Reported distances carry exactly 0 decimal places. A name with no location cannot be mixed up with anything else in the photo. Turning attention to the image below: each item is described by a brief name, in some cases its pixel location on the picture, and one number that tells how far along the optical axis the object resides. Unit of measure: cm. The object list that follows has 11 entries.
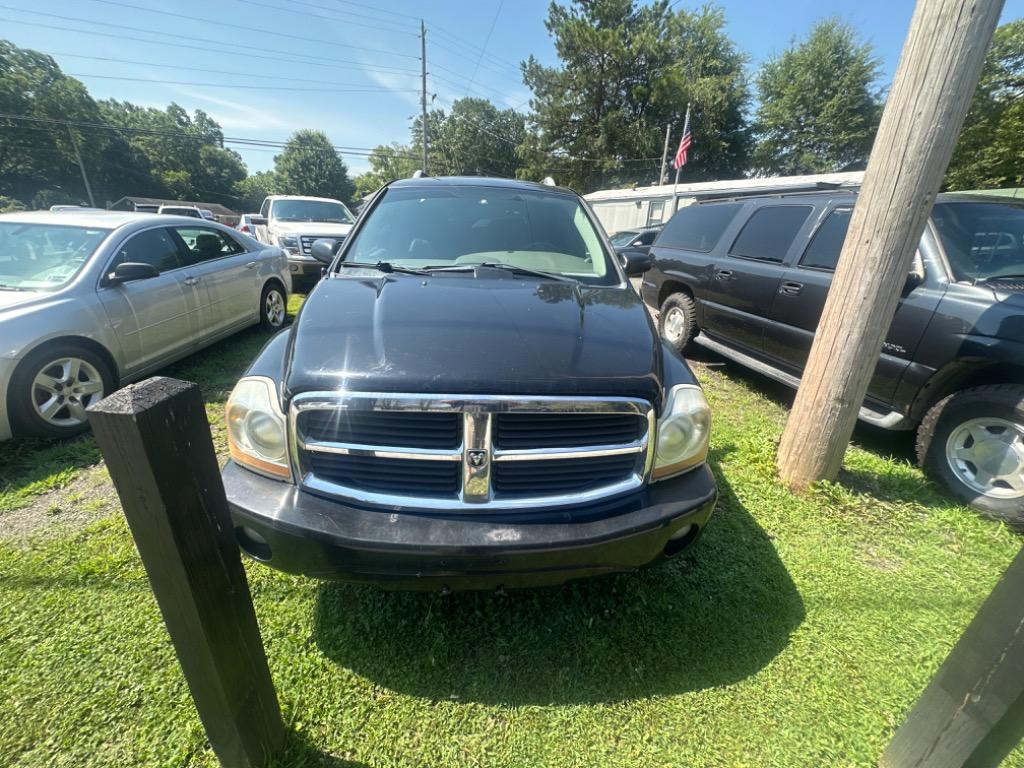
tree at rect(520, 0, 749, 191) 3061
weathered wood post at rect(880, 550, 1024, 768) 112
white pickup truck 838
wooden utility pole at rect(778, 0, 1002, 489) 215
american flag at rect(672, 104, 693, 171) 1715
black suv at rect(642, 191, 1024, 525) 258
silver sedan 303
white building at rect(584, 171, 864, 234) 1327
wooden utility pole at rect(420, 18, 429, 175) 3128
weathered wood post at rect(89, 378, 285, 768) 94
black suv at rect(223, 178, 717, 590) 145
